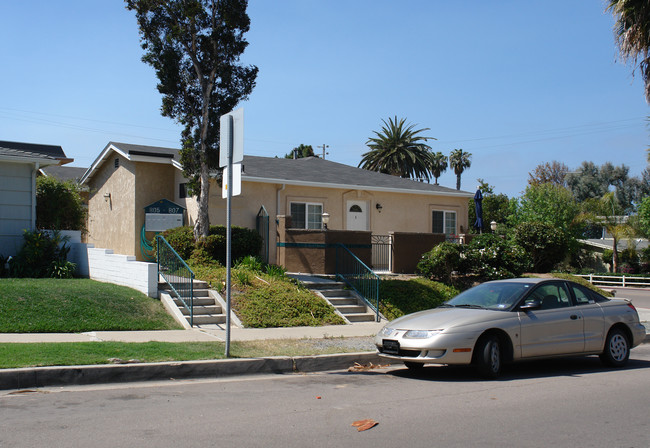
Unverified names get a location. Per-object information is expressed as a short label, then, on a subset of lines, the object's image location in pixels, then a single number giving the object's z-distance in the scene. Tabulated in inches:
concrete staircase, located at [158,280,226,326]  506.3
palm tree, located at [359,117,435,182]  2073.1
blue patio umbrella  938.1
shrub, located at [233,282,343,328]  515.8
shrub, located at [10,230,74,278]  609.0
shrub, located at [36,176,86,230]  688.4
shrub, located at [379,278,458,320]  600.4
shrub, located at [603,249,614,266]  1610.5
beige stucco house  781.9
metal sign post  369.7
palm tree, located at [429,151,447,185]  2876.0
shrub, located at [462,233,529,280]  698.8
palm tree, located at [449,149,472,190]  2898.6
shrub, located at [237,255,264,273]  647.1
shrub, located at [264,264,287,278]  631.8
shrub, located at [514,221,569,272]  970.1
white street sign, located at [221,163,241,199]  369.7
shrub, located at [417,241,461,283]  682.2
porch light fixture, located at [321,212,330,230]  738.9
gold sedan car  339.6
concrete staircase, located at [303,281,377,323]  573.0
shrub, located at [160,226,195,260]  671.8
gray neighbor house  639.8
